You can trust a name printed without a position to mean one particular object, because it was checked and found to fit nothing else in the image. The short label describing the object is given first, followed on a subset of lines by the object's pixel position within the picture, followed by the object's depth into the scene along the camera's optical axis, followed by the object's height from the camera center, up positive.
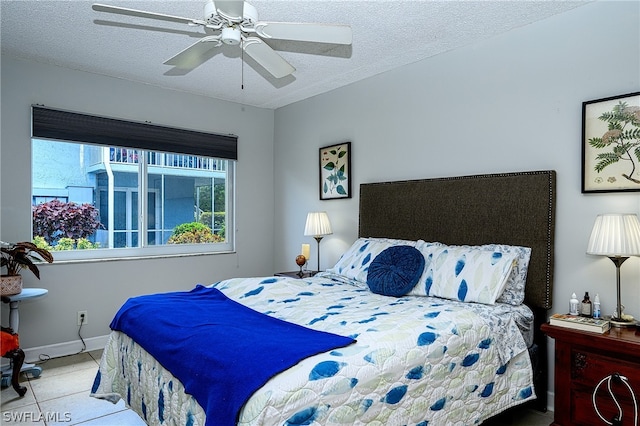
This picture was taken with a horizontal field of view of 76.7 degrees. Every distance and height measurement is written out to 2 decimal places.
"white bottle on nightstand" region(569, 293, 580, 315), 2.35 -0.56
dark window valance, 3.59 +0.73
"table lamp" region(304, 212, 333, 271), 3.98 -0.17
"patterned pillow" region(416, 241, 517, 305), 2.46 -0.42
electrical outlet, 3.74 -1.02
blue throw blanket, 1.42 -0.58
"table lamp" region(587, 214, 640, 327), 2.09 -0.16
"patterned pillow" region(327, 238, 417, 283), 3.19 -0.39
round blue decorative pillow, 2.71 -0.43
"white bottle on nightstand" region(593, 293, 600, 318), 2.30 -0.57
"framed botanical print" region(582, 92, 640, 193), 2.31 +0.38
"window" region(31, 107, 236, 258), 3.68 +0.19
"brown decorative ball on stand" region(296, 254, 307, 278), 3.96 -0.52
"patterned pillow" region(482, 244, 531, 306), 2.54 -0.44
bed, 1.55 -0.58
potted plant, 2.93 -0.41
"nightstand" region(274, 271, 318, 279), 3.92 -0.65
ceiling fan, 1.87 +0.91
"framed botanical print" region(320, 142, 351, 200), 4.08 +0.39
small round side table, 3.01 -0.78
